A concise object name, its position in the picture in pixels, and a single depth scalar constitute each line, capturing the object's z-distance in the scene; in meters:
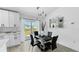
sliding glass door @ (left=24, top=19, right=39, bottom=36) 4.76
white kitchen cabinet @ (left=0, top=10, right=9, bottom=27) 2.86
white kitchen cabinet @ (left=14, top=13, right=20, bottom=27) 3.33
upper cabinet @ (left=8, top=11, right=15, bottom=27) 3.08
